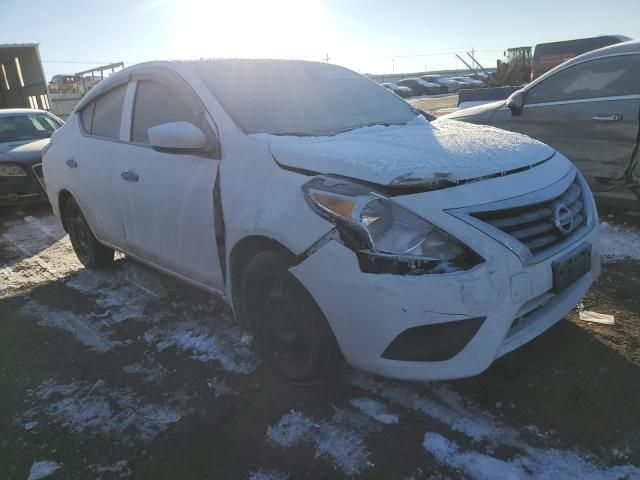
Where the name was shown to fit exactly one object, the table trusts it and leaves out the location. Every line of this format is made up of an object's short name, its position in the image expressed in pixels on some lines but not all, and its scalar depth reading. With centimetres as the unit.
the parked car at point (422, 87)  4112
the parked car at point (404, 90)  3692
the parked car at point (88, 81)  2138
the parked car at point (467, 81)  3736
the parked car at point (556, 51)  1391
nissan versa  200
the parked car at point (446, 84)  4031
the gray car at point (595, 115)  447
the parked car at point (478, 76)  4025
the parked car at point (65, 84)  2191
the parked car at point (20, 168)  696
